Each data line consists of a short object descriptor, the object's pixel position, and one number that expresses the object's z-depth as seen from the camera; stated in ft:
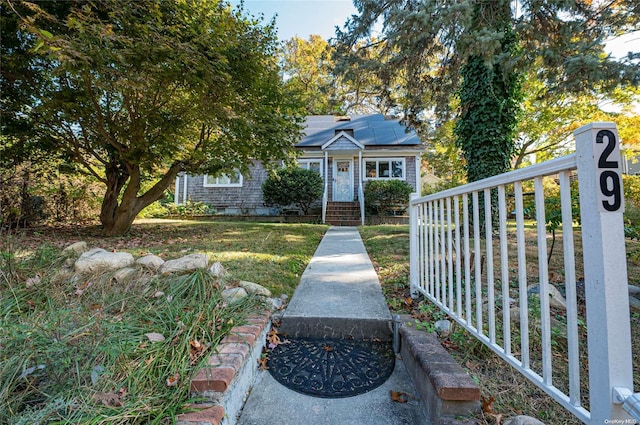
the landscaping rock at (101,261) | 7.95
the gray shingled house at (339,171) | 39.22
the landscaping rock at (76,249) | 9.78
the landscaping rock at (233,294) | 7.05
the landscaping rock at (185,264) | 7.88
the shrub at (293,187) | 35.94
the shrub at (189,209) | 39.14
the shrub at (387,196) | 35.70
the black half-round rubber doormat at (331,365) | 5.28
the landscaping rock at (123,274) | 7.29
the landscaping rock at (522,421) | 3.56
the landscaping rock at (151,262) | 8.27
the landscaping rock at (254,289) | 7.86
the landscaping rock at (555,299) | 7.92
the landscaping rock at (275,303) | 7.45
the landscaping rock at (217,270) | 7.99
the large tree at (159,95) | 13.15
